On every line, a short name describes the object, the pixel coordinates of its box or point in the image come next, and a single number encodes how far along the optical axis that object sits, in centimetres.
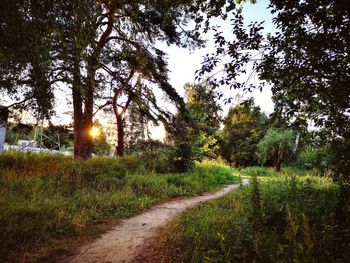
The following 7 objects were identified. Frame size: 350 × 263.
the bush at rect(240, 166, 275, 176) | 2525
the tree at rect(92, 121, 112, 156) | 1858
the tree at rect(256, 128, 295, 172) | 2613
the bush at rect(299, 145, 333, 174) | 727
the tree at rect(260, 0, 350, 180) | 496
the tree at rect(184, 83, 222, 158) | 637
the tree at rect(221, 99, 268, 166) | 3428
